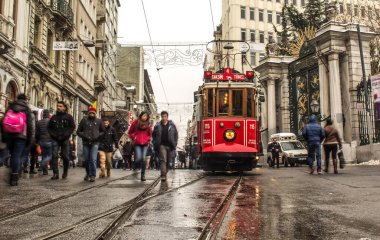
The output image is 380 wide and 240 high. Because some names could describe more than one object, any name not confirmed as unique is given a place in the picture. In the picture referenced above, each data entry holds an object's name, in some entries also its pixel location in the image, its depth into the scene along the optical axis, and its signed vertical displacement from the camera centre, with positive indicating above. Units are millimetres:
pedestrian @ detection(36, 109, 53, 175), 12656 +550
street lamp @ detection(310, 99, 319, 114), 25531 +3042
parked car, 26062 +525
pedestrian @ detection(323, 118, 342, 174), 14062 +568
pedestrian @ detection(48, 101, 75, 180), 11219 +794
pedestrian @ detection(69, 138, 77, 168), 21834 +370
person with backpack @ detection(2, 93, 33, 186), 9180 +625
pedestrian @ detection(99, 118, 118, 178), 12366 +399
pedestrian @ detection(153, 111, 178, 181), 11063 +552
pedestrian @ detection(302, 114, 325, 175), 14117 +698
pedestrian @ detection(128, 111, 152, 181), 11211 +589
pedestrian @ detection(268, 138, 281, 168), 24453 +518
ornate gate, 26609 +4109
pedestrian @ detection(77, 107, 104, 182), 10961 +524
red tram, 14319 +1216
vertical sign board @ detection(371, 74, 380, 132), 19266 +2861
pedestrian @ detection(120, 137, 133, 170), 23719 +332
